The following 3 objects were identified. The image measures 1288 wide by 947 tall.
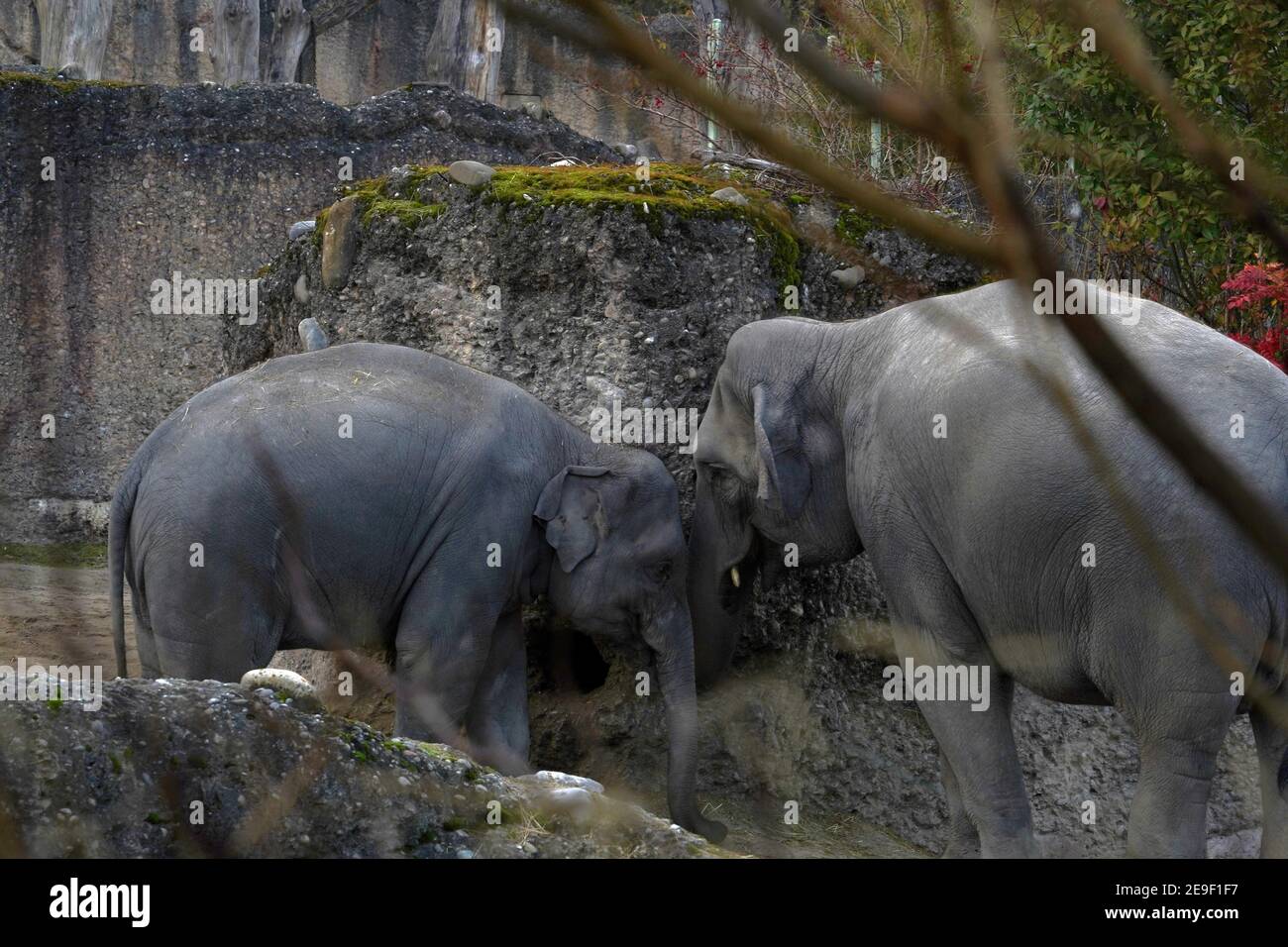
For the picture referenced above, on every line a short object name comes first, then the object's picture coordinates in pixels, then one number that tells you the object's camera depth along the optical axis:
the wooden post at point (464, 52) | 22.84
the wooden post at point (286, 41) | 22.89
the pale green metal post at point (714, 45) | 11.92
